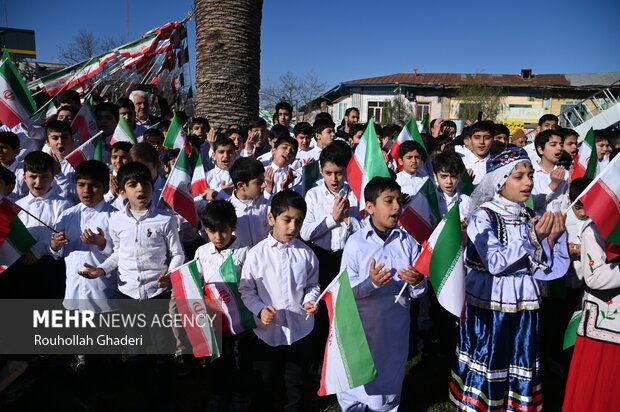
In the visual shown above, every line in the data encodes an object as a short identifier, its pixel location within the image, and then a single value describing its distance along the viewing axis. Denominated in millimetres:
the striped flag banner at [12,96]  5320
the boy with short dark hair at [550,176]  4691
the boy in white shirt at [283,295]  3160
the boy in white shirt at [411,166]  4941
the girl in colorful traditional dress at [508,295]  2988
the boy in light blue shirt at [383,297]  3086
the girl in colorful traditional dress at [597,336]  2834
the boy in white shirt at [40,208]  3953
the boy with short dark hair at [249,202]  3951
